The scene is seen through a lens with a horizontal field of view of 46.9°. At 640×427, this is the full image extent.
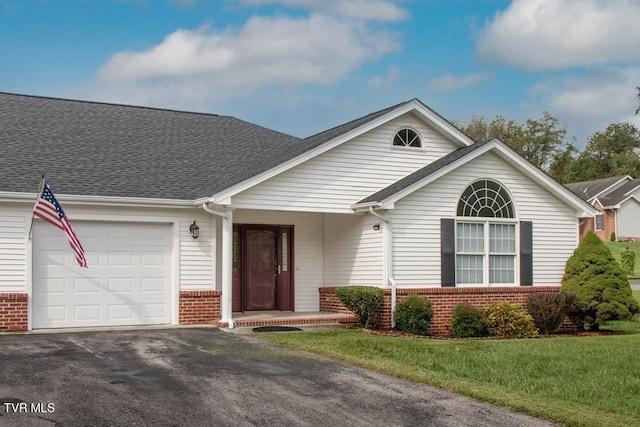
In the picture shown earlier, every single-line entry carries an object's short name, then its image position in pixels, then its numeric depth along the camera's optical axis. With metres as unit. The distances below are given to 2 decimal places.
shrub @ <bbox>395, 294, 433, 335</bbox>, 15.49
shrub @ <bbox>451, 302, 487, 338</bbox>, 15.85
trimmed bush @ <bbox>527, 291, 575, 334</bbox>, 16.28
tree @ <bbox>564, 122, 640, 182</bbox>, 76.41
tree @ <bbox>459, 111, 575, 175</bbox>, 65.06
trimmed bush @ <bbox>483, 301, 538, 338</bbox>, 15.76
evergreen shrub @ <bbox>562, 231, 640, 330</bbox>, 16.41
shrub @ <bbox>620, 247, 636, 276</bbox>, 37.16
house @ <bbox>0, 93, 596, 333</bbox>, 14.59
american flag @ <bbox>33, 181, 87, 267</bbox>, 13.08
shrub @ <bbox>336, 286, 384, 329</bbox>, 15.40
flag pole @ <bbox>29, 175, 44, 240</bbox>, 13.23
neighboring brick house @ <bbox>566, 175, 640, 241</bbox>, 51.47
